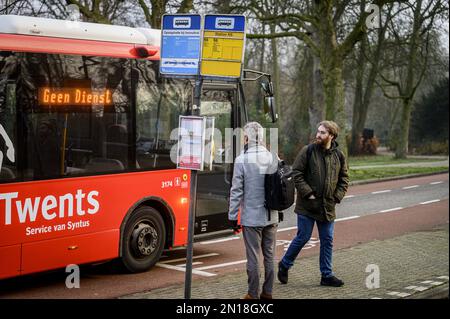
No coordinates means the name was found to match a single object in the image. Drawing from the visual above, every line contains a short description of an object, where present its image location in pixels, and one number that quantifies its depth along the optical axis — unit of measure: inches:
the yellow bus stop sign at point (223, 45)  263.9
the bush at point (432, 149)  1900.8
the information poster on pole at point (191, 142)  257.6
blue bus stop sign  261.3
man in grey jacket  285.0
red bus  311.4
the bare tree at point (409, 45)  1195.9
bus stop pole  260.8
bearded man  327.9
